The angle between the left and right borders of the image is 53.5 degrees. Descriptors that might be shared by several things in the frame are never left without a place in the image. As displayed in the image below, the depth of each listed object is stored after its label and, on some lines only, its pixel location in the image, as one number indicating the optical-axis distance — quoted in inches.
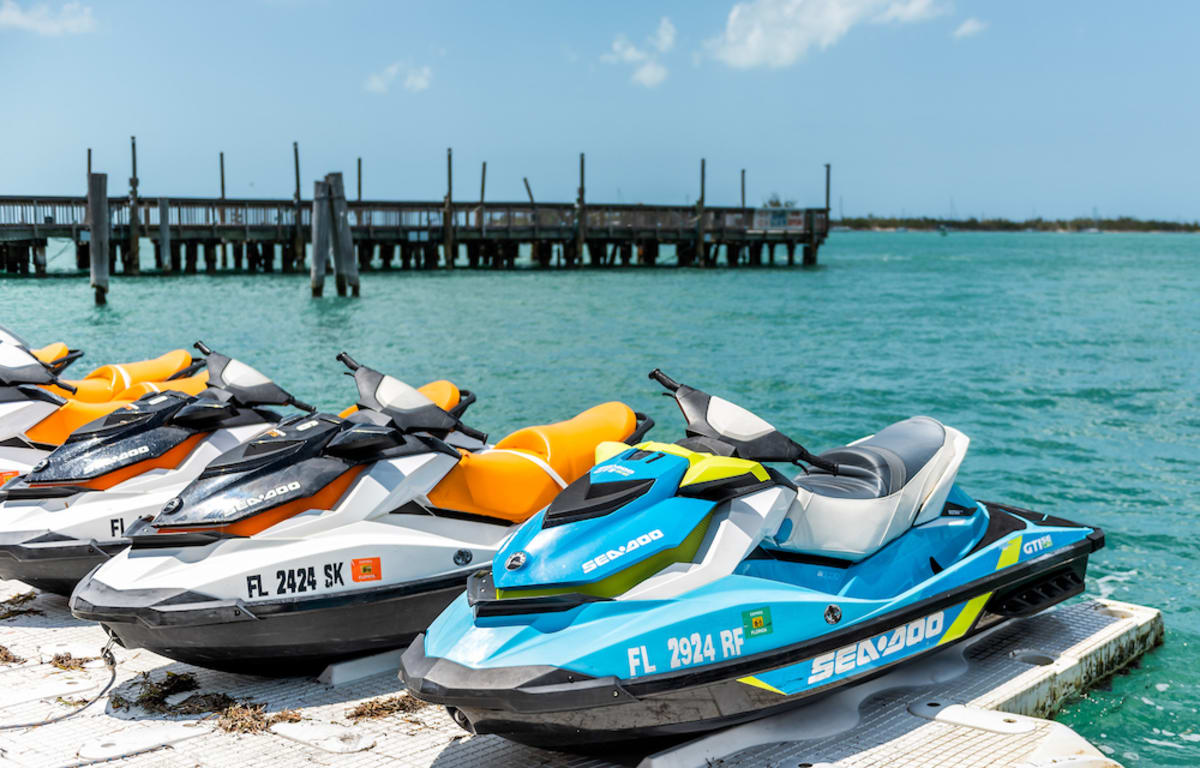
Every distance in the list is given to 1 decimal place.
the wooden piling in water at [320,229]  1106.7
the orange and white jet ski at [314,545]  158.2
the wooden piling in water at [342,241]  1107.9
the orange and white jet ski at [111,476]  192.1
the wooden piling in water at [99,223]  956.0
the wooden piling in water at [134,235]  1432.1
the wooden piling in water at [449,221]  1668.3
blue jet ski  131.4
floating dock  141.9
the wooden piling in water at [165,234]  1439.5
